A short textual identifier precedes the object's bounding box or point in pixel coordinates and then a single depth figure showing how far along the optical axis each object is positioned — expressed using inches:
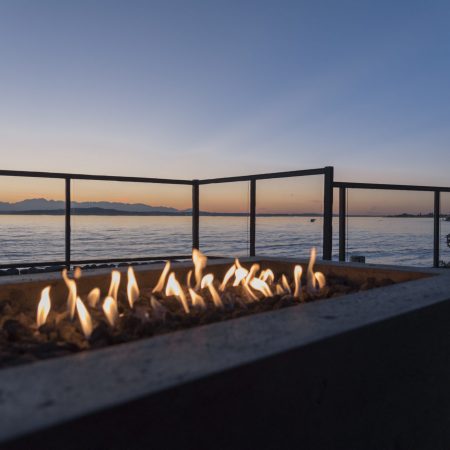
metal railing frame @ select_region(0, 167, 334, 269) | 131.5
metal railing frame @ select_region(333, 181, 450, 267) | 144.6
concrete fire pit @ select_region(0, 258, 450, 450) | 25.6
